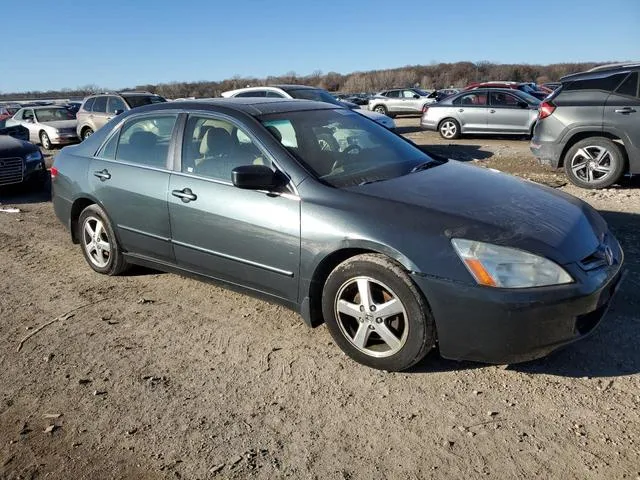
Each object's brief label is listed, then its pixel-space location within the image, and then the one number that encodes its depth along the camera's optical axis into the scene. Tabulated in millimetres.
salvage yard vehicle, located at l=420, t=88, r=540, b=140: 14297
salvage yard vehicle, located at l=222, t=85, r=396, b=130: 13078
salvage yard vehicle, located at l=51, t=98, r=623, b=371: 2859
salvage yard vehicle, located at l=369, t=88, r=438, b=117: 27172
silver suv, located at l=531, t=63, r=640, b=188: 7402
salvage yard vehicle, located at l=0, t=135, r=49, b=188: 8922
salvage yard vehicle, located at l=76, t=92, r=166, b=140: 15578
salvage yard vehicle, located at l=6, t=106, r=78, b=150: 16797
